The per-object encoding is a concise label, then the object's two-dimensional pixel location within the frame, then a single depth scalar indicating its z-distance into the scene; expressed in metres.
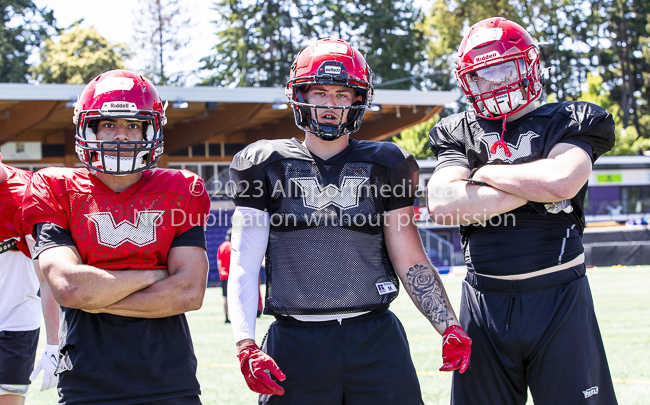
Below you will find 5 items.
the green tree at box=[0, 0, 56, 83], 36.31
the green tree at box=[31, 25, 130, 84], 32.72
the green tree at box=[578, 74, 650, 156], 31.86
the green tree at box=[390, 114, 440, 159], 33.19
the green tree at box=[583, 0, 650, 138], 45.47
